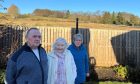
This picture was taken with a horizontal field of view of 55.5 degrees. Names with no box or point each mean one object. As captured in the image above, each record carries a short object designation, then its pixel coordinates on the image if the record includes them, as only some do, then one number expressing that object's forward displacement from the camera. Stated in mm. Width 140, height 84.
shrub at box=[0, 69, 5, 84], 3926
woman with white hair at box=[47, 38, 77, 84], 2091
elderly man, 1789
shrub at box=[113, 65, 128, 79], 4847
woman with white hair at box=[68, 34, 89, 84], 2764
